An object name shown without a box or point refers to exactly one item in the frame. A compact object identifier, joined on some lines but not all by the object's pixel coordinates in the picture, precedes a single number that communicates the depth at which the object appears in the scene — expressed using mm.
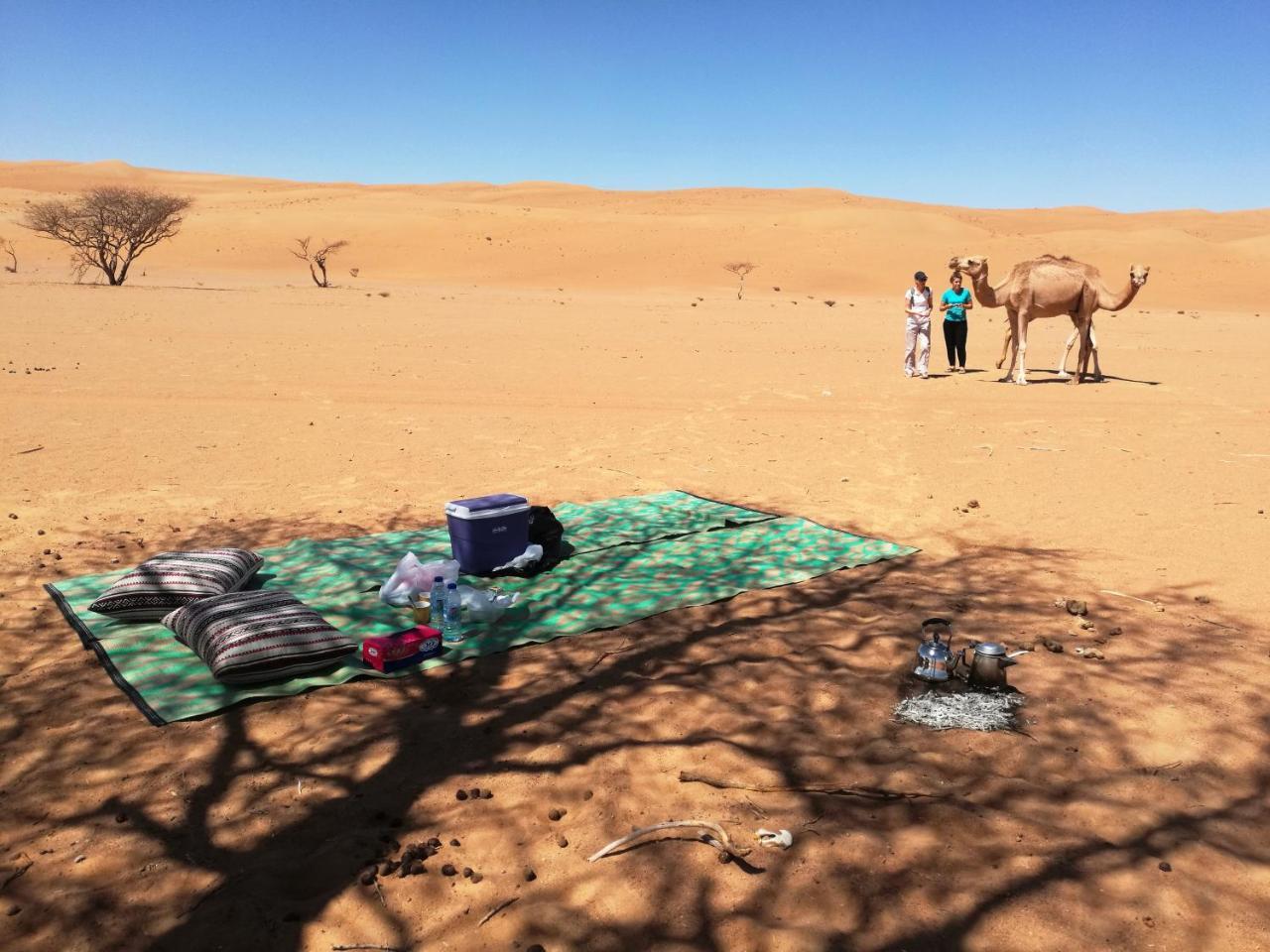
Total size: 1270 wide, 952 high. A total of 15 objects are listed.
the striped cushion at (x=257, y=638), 4266
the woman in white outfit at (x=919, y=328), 14633
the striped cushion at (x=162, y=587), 4953
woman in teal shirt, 15227
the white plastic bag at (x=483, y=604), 5184
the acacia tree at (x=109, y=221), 36531
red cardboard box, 4469
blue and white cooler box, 5699
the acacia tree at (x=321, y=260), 39938
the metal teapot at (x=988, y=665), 4129
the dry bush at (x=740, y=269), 43122
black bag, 6050
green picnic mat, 4410
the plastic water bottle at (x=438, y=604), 5012
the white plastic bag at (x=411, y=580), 5344
